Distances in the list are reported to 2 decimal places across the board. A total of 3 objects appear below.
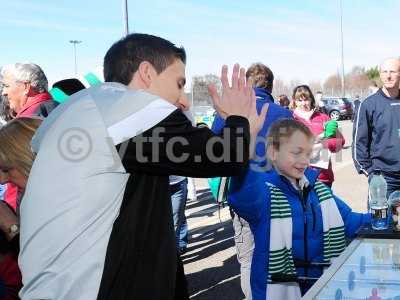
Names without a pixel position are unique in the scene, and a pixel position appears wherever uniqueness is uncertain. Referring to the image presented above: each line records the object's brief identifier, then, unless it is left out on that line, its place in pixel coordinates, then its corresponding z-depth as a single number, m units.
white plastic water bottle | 2.62
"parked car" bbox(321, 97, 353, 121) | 36.81
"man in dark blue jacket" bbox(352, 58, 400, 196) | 4.84
